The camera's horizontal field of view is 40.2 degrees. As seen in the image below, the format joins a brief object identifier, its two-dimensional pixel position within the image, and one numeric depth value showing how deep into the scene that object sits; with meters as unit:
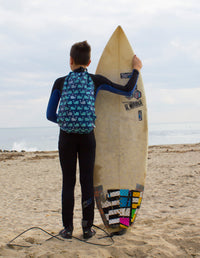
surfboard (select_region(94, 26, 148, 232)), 2.88
